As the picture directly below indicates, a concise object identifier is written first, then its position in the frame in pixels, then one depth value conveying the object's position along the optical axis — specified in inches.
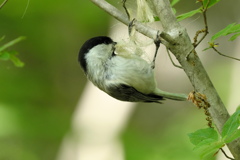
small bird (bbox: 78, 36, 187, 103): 124.4
